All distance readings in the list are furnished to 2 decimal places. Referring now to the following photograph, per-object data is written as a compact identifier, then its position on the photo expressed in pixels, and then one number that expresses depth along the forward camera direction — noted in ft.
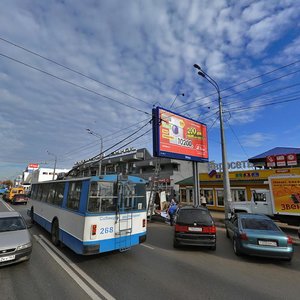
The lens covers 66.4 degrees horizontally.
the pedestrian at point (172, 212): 52.01
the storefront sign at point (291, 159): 80.64
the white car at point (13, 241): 19.16
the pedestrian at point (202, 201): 70.13
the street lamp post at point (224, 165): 47.66
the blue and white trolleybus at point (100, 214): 22.08
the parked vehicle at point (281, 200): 46.06
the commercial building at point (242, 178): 72.83
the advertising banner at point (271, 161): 84.74
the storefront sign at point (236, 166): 87.04
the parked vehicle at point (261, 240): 23.73
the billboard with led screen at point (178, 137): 55.52
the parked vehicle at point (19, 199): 104.83
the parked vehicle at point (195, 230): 28.17
